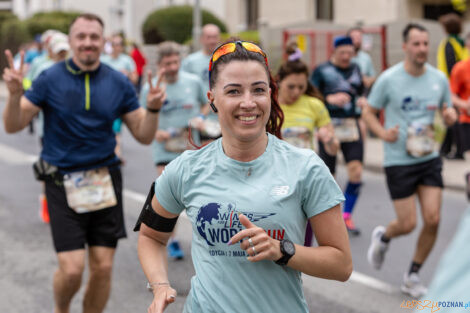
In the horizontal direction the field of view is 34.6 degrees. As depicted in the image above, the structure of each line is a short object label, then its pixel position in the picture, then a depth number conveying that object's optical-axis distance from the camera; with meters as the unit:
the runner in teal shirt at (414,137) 5.85
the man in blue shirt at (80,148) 4.64
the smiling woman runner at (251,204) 2.66
